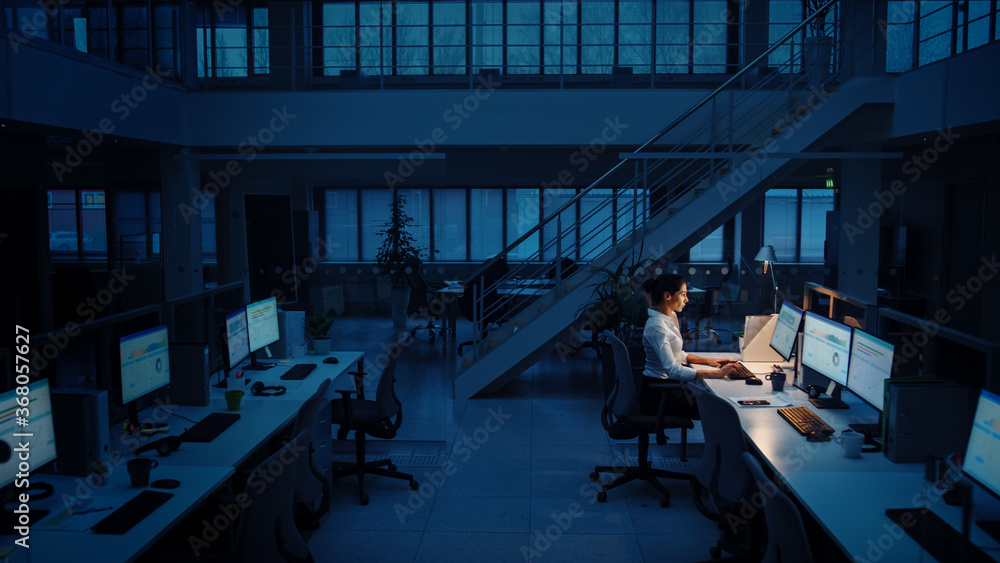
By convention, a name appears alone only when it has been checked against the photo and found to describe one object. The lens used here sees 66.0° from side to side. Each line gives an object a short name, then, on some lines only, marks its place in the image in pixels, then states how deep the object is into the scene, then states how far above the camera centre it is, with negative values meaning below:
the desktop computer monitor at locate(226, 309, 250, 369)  4.38 -0.68
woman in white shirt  4.47 -0.68
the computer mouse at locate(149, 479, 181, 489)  2.86 -0.97
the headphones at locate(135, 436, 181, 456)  3.25 -0.95
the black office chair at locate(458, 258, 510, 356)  8.48 -0.79
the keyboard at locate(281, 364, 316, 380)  4.69 -0.92
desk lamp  8.93 -0.37
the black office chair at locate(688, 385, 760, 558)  3.25 -1.06
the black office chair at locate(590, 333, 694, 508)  4.34 -1.12
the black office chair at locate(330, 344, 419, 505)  4.43 -1.13
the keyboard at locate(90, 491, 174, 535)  2.51 -0.99
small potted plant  5.34 -0.76
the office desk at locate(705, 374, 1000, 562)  2.40 -0.97
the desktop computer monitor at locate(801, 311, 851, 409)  3.80 -0.65
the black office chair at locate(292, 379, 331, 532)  3.33 -1.15
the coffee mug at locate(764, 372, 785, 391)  4.31 -0.88
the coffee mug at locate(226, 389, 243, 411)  3.87 -0.89
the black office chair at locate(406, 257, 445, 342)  6.42 -0.76
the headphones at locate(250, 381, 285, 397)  4.29 -0.94
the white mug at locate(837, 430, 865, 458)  3.18 -0.90
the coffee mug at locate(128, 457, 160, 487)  2.84 -0.92
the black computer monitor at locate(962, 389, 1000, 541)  2.48 -0.74
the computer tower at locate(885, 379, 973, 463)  3.04 -0.77
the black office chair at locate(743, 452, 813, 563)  2.29 -0.92
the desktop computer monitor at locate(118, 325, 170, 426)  3.44 -0.66
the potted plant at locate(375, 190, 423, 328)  6.00 -0.19
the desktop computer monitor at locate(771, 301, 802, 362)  4.44 -0.62
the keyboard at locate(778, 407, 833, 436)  3.51 -0.93
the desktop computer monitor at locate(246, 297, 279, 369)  4.74 -0.65
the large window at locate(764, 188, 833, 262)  11.58 +0.02
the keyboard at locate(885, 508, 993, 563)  2.28 -0.97
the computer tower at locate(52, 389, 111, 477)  2.89 -0.78
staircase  6.64 +0.46
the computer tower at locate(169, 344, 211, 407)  3.95 -0.79
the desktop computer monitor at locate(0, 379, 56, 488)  2.56 -0.70
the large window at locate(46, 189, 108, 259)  10.75 -0.03
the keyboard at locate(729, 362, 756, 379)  4.61 -0.90
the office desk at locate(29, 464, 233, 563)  2.35 -0.99
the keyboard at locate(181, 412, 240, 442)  3.45 -0.95
